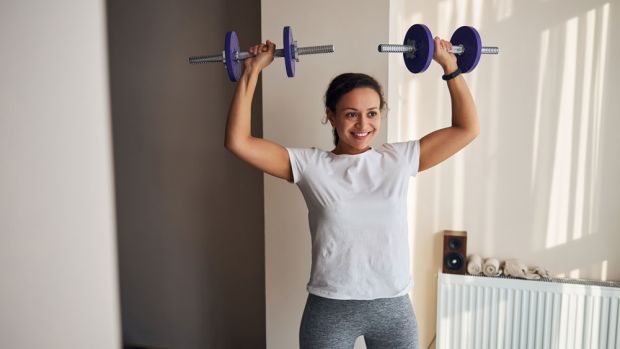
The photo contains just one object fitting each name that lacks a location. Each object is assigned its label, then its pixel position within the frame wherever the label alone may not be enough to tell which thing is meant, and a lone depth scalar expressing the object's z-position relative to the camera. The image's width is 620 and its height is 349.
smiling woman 1.01
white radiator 1.58
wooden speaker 1.70
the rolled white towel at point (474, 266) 1.69
